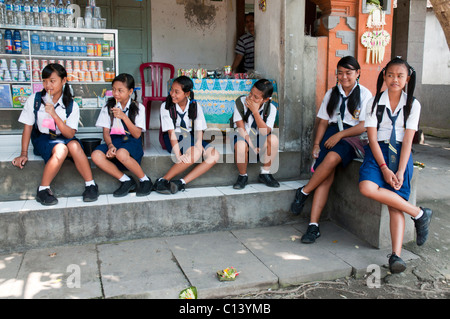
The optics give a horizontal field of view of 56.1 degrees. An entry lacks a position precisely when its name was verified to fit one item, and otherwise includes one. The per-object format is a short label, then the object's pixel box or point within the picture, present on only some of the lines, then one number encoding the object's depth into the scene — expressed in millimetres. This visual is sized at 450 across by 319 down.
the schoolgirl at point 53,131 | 4059
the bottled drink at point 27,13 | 5293
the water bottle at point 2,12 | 5236
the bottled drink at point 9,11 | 5238
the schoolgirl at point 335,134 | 4289
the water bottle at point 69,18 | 5540
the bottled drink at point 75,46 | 5559
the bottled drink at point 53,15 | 5422
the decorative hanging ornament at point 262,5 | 5551
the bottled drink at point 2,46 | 5342
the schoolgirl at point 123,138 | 4270
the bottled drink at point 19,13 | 5266
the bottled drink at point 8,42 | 5279
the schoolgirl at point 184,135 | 4508
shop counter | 5641
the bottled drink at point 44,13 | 5383
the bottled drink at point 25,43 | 5391
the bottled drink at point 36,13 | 5320
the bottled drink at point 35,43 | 5391
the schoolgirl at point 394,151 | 3664
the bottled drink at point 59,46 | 5500
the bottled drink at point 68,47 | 5537
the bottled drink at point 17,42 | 5328
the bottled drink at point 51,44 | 5465
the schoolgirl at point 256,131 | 4633
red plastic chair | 7316
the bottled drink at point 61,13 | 5480
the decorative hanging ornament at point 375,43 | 5213
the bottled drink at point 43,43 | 5438
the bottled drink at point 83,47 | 5582
